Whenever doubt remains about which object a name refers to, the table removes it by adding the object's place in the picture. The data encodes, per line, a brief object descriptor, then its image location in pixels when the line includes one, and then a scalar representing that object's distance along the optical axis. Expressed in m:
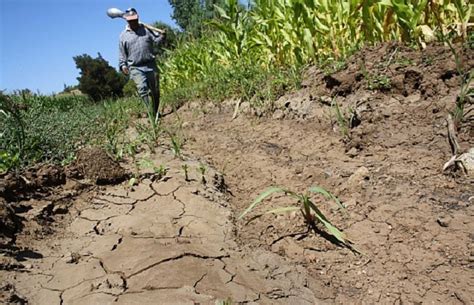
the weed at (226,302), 1.37
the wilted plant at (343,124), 2.77
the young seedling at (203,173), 2.65
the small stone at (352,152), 2.60
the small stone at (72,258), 1.76
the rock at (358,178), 2.23
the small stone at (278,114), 3.68
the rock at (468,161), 1.96
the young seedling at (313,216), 1.80
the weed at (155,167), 2.71
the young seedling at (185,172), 2.64
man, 5.32
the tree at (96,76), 25.50
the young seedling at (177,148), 3.06
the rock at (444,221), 1.70
